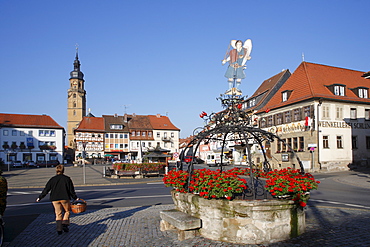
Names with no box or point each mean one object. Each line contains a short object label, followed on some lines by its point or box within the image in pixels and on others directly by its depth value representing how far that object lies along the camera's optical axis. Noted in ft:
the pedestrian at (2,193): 23.55
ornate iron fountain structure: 26.20
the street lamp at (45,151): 228.18
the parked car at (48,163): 197.49
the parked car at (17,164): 197.86
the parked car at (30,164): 204.06
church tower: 355.83
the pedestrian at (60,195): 24.66
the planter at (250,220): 21.01
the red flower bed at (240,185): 21.79
